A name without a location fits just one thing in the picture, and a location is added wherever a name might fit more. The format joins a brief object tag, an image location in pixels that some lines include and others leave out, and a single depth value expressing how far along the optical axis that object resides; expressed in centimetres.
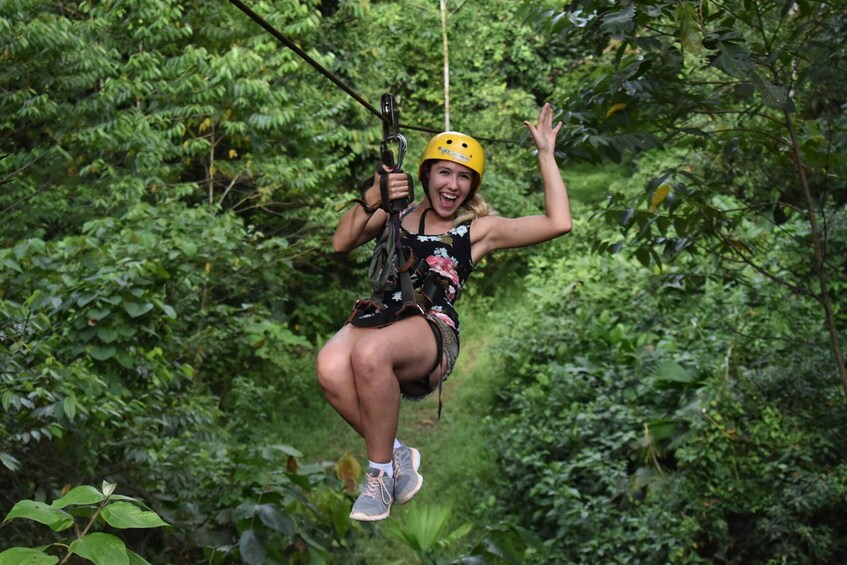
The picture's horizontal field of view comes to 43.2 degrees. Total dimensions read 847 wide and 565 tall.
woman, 329
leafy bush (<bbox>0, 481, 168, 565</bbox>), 176
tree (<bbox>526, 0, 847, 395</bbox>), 363
